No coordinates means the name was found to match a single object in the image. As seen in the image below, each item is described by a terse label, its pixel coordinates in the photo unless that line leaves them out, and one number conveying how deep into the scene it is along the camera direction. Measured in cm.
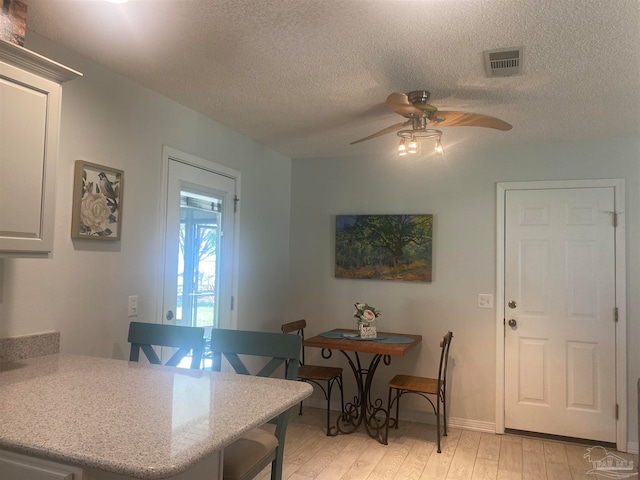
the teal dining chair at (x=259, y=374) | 168
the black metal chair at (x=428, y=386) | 348
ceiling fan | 260
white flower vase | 371
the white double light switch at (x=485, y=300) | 391
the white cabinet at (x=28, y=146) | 172
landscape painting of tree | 411
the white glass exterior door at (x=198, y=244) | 302
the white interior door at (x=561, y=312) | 359
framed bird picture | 235
